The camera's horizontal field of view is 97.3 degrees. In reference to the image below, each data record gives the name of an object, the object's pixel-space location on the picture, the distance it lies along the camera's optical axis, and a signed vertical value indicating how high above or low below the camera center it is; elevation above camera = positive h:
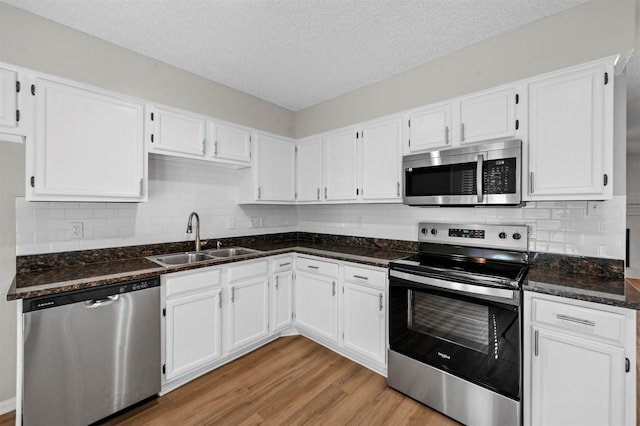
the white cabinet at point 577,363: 1.40 -0.79
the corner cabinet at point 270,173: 3.11 +0.45
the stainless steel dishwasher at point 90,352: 1.55 -0.87
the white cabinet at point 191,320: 2.09 -0.86
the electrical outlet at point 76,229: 2.13 -0.14
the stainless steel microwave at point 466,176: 1.94 +0.29
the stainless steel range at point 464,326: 1.68 -0.75
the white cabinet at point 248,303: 2.50 -0.85
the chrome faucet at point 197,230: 2.73 -0.18
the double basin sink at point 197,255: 2.54 -0.43
